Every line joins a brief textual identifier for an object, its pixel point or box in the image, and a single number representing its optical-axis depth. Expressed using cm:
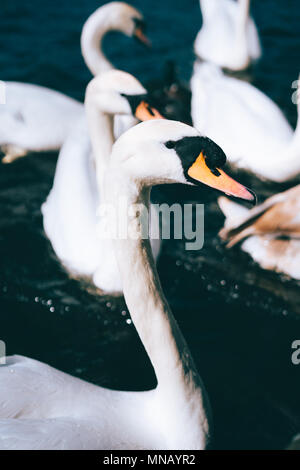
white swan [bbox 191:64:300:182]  630
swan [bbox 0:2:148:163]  693
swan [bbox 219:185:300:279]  519
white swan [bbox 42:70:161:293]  505
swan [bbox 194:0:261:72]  822
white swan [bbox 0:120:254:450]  301
